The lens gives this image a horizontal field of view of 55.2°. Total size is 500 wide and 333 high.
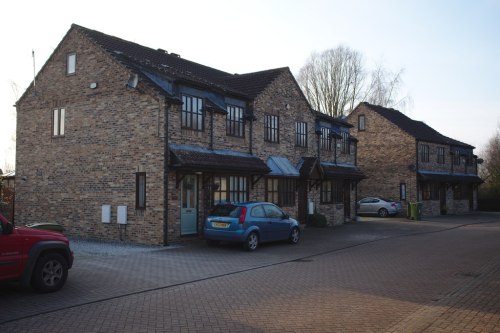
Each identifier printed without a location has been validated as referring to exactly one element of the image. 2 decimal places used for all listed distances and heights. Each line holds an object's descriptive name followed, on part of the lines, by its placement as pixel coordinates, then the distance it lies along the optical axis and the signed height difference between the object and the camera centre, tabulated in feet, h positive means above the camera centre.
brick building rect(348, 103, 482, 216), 115.85 +9.20
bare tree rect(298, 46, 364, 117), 151.33 +35.66
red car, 26.89 -3.55
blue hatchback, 48.83 -2.81
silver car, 111.45 -2.26
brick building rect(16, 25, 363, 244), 53.67 +7.05
